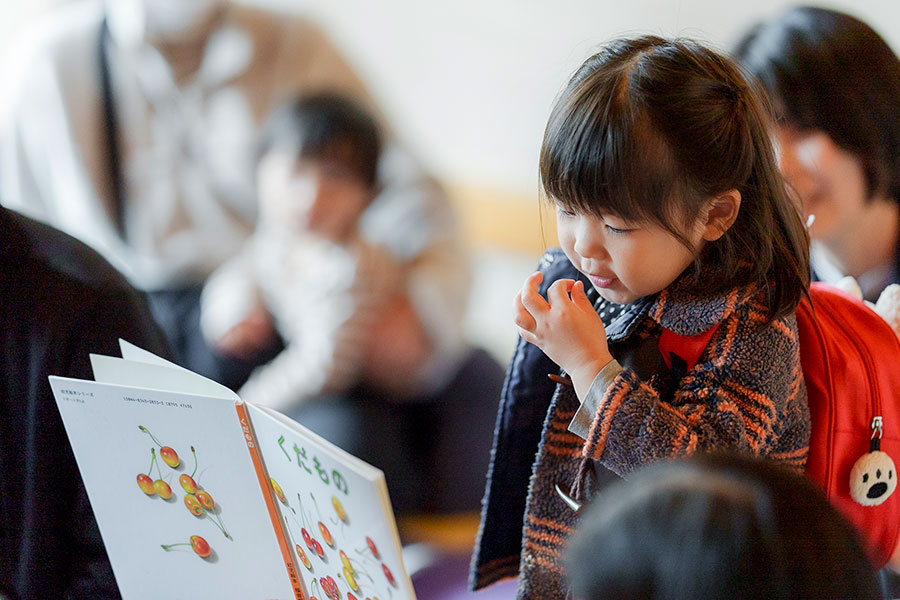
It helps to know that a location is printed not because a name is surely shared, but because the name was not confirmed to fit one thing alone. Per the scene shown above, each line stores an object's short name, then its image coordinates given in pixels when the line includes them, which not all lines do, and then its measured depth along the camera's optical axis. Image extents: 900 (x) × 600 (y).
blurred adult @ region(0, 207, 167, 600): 2.16
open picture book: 1.97
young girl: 1.98
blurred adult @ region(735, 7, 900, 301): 2.33
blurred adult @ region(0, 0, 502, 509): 3.49
